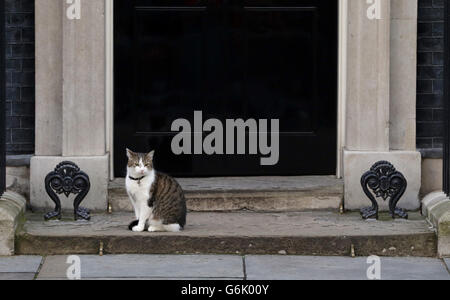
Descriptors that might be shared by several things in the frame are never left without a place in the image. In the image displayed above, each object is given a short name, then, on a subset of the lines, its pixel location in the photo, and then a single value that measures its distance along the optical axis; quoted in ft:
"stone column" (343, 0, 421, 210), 34.99
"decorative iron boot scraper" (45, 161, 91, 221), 33.17
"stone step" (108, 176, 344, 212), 34.99
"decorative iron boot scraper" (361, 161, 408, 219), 33.53
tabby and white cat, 31.89
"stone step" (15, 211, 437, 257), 31.09
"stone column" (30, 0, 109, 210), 34.68
